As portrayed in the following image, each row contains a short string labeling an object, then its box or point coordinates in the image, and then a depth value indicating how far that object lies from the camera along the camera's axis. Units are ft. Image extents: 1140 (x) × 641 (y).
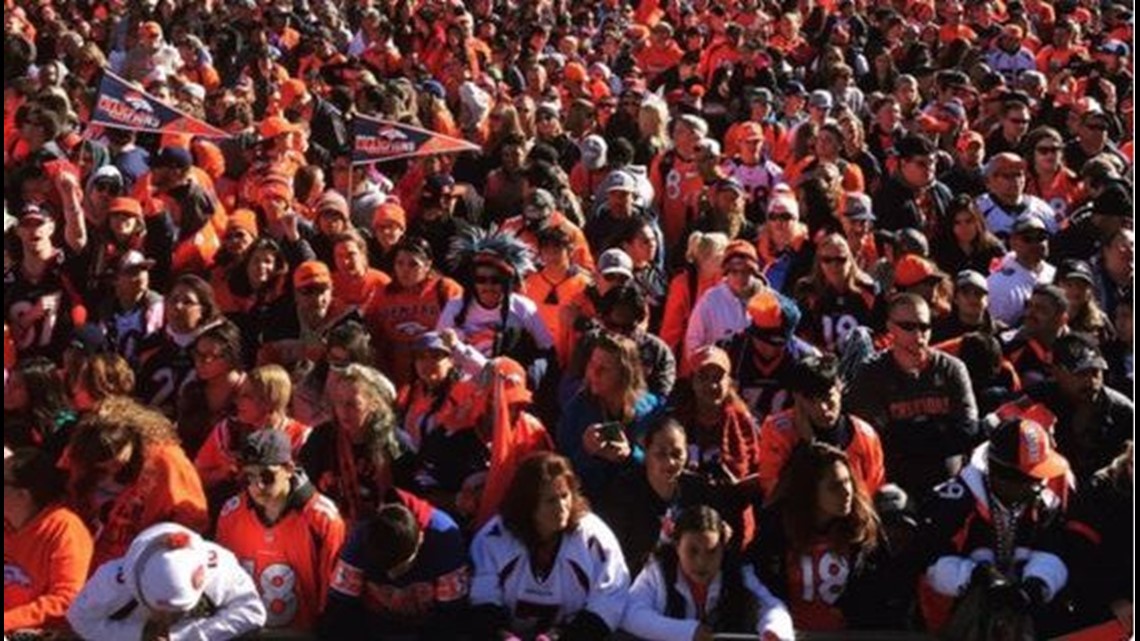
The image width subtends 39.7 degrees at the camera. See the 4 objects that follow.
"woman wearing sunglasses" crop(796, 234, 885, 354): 25.98
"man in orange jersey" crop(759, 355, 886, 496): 20.48
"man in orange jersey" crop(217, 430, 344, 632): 18.79
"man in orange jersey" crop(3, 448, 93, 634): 18.40
